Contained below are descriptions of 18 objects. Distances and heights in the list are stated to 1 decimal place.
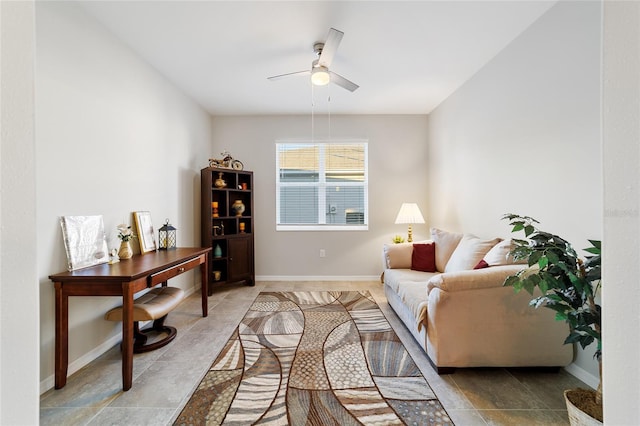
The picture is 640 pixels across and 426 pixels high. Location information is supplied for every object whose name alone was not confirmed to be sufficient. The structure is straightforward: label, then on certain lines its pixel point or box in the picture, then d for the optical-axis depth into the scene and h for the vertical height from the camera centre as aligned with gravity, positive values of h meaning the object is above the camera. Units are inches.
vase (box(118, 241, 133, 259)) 88.8 -13.7
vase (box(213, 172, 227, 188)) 147.3 +15.5
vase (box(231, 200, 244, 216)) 158.2 +2.1
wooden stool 77.2 -30.4
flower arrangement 89.0 -7.7
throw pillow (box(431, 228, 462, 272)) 115.5 -15.9
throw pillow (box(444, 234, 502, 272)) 92.7 -15.6
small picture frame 99.7 -8.3
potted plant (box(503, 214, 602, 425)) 47.6 -14.8
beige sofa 69.8 -30.8
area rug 58.1 -45.1
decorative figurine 150.6 +28.0
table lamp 150.1 -2.5
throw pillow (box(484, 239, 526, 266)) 77.8 -13.7
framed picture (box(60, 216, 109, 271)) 72.1 -8.9
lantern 110.8 -11.5
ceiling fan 83.8 +52.3
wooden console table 65.9 -21.1
